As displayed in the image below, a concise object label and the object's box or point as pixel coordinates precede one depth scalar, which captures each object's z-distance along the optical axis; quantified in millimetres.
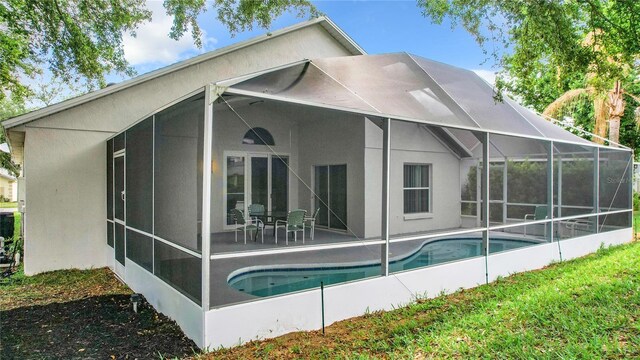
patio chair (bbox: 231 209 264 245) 9436
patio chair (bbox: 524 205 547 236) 11126
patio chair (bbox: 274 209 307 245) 9234
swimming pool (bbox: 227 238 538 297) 6883
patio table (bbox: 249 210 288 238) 9742
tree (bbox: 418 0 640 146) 6473
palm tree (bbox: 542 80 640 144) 15766
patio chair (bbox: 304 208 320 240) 9800
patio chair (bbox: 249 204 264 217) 11180
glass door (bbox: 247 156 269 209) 11930
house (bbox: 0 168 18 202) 39209
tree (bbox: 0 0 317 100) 9078
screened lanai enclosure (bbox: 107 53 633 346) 4590
